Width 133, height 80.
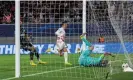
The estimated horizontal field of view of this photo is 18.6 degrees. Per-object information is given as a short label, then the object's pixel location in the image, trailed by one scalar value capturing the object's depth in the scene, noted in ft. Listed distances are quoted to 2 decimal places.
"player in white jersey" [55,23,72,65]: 53.21
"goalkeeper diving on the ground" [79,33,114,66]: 44.92
